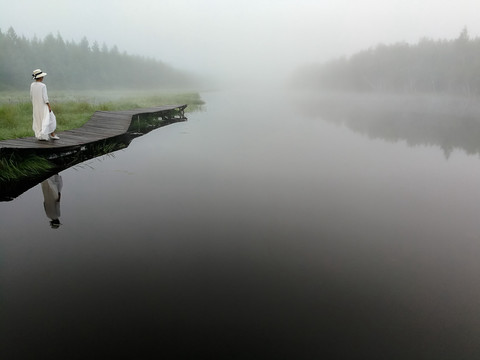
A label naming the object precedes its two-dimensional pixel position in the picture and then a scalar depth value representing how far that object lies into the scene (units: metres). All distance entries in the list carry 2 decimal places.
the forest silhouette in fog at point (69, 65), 67.12
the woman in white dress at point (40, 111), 9.77
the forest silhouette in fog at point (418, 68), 60.50
